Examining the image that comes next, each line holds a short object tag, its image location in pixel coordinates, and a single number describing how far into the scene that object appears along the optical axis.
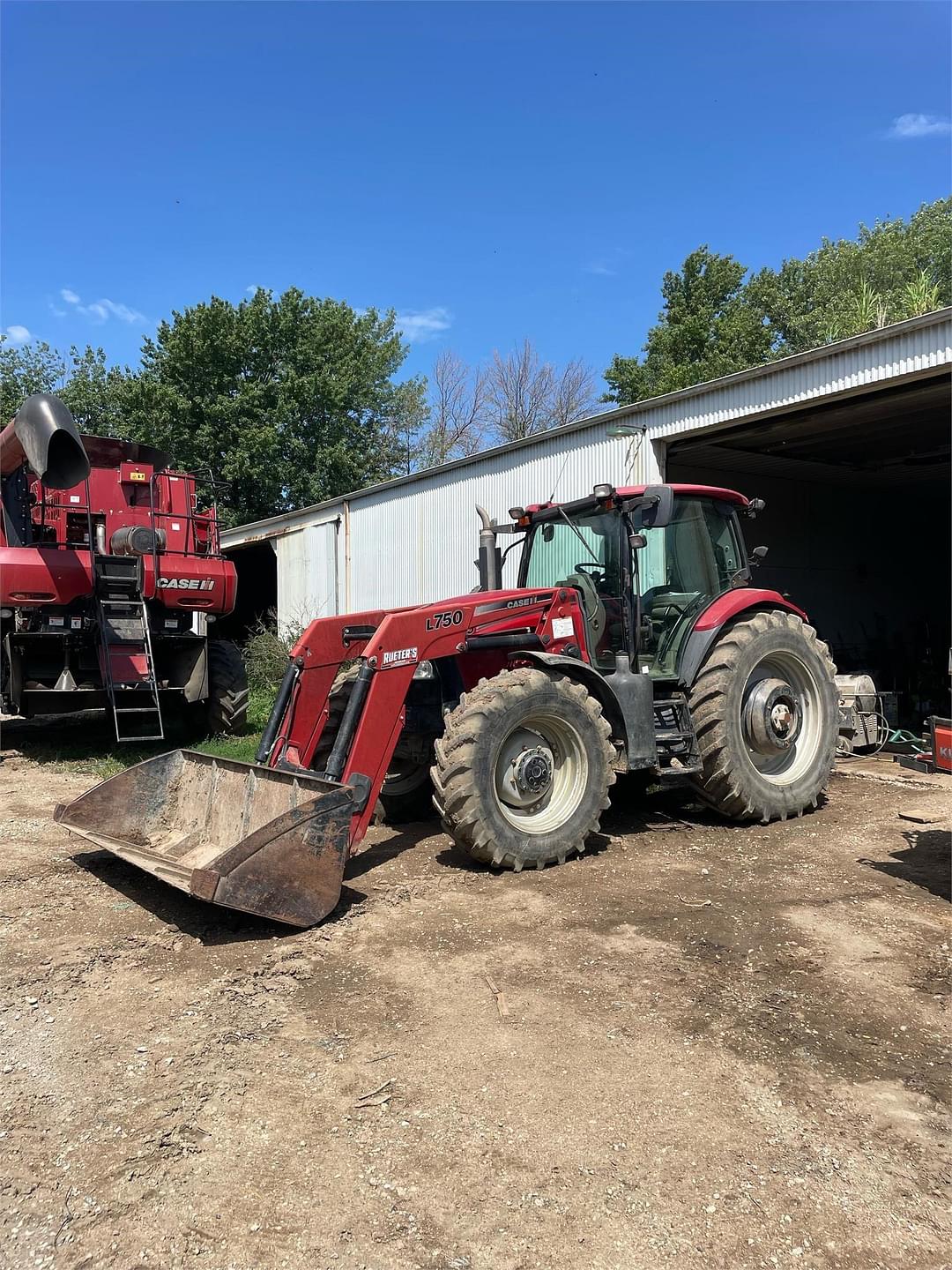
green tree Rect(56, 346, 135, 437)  32.78
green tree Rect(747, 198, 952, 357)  28.03
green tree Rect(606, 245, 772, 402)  26.14
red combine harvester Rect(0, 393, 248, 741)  8.99
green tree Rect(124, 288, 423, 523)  26.59
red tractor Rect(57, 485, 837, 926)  4.80
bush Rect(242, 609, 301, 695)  15.28
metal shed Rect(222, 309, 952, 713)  8.96
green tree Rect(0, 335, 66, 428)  34.59
